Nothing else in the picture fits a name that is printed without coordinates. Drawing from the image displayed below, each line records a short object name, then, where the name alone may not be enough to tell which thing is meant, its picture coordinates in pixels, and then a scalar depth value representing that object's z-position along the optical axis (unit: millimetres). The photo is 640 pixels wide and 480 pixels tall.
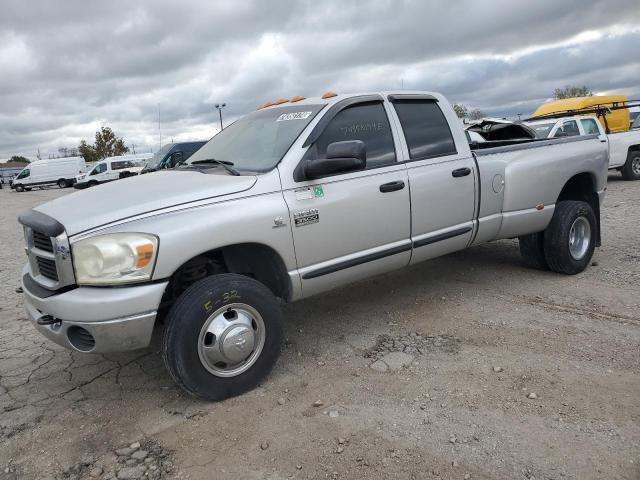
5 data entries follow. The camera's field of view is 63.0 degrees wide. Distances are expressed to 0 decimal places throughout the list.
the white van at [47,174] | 37281
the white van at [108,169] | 31728
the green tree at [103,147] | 61625
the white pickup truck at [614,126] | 12352
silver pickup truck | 2900
